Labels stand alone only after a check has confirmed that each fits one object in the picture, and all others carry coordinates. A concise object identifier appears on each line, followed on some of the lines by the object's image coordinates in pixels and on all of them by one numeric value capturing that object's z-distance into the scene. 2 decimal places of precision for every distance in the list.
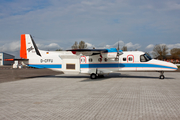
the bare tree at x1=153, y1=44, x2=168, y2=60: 62.57
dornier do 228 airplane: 16.98
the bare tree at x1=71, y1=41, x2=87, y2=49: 63.52
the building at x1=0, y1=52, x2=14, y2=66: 87.12
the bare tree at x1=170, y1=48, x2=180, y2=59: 82.07
